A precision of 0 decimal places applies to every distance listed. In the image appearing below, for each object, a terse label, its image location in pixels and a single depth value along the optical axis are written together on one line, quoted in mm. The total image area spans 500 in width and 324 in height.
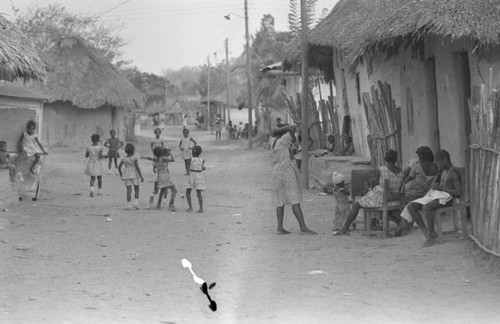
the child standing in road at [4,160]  13219
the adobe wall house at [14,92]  12570
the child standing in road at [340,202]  11461
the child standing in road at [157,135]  21045
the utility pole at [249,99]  37406
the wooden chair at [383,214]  10594
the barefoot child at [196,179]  14000
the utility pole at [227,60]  55628
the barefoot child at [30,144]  14781
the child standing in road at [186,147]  21969
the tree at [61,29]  43875
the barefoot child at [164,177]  14188
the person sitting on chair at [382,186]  10750
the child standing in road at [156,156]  14216
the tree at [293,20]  32625
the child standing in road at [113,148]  22180
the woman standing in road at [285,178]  11273
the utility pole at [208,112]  62656
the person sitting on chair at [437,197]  9586
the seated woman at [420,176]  10492
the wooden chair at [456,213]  9609
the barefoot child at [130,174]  14312
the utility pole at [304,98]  18312
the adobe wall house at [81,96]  33062
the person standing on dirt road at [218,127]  46928
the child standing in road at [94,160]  16094
